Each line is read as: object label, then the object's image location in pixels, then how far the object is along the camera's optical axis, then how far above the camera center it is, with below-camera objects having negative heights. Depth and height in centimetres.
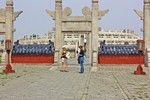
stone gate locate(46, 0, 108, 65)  2698 +235
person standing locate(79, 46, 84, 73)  2052 -31
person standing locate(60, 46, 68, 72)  2195 -52
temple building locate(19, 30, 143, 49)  6253 +257
